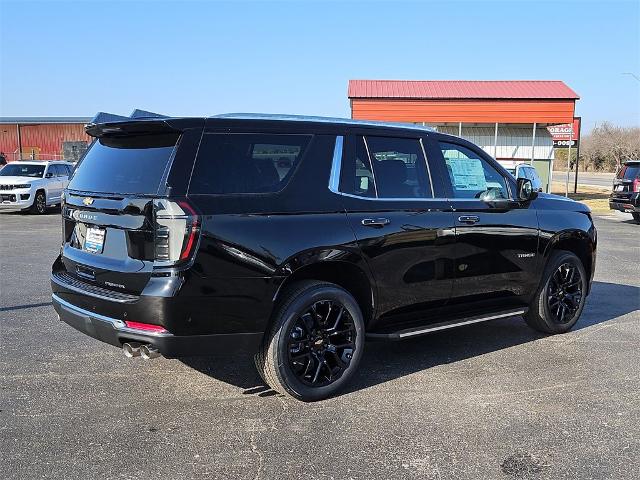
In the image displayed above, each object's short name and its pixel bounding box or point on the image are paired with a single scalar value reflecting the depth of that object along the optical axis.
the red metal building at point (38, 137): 47.28
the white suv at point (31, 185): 19.42
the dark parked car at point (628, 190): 18.57
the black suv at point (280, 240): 3.76
